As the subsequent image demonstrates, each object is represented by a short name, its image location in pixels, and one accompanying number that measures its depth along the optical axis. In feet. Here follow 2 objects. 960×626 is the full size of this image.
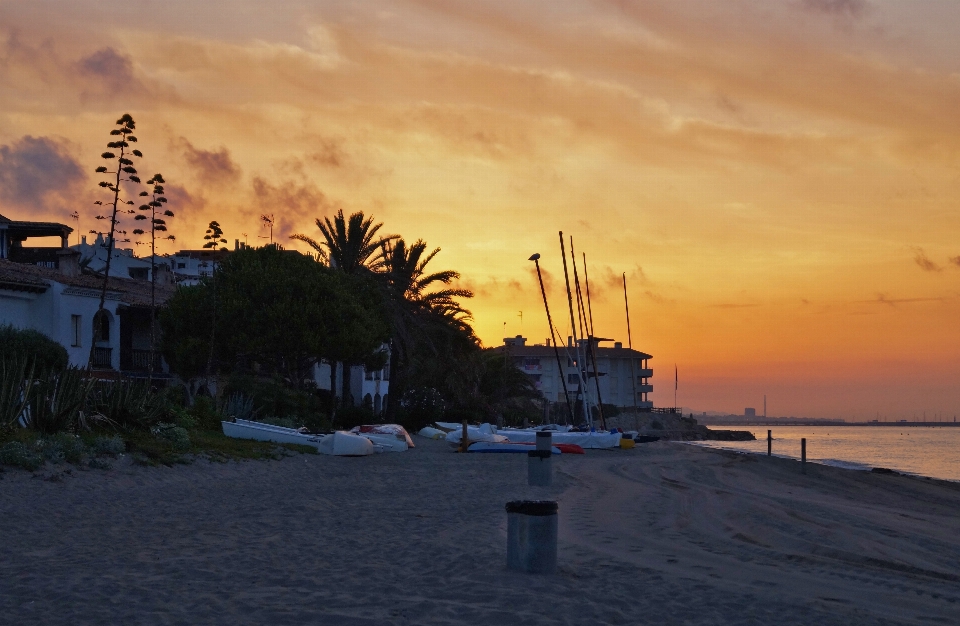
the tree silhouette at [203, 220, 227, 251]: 144.08
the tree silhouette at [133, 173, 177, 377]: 116.06
